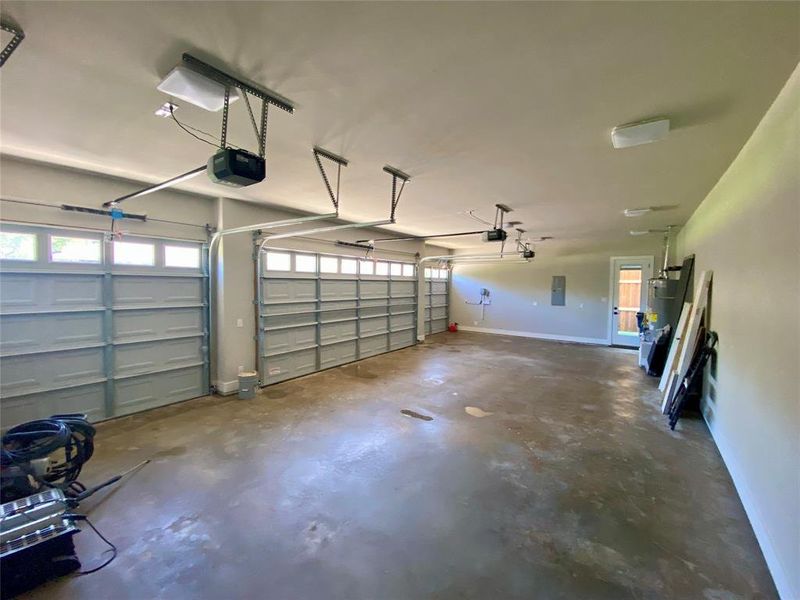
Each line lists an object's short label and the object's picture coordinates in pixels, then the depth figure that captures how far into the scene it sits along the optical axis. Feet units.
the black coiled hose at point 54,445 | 7.27
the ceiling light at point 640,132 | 6.77
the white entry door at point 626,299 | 28.37
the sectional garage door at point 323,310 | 17.07
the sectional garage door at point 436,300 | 32.95
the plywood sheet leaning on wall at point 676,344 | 14.88
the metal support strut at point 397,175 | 10.06
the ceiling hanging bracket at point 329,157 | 8.74
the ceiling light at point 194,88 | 5.34
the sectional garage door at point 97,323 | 10.55
